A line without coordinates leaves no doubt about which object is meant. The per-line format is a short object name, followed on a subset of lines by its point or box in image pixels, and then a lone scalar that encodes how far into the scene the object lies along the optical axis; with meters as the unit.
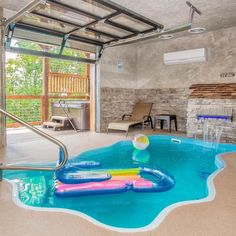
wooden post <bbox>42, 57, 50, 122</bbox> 9.71
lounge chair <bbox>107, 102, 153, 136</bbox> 7.06
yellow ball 5.43
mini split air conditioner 7.31
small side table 7.59
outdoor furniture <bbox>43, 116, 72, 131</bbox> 8.12
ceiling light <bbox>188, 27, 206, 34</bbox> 5.17
